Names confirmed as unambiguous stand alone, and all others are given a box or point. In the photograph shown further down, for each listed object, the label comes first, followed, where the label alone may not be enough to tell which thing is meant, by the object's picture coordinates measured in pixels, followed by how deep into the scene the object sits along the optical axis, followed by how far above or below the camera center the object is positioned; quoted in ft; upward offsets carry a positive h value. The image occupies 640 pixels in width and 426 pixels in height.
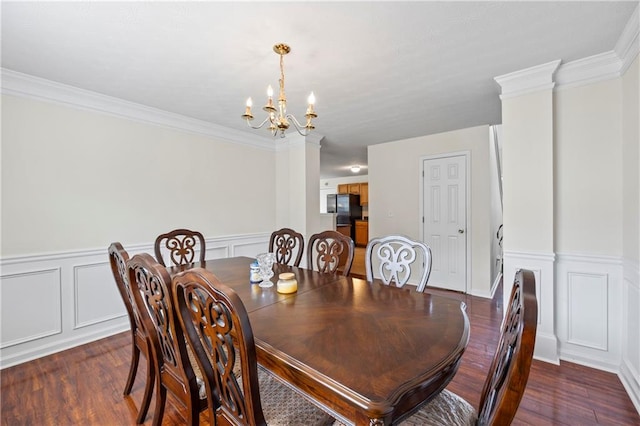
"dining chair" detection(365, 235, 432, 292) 5.57 -0.98
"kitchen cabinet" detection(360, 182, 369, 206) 28.25 +1.98
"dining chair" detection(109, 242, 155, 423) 4.77 -2.10
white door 12.72 -0.32
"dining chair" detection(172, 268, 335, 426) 2.73 -1.61
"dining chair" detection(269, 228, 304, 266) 8.87 -1.05
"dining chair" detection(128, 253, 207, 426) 3.64 -1.86
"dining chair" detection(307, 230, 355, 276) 7.06 -0.95
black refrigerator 27.45 +0.28
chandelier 5.62 +2.13
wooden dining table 2.56 -1.56
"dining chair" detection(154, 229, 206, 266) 7.85 -0.97
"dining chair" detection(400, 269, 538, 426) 2.17 -1.45
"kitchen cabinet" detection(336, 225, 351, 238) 26.09 -1.61
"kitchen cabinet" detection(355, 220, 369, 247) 26.73 -2.03
